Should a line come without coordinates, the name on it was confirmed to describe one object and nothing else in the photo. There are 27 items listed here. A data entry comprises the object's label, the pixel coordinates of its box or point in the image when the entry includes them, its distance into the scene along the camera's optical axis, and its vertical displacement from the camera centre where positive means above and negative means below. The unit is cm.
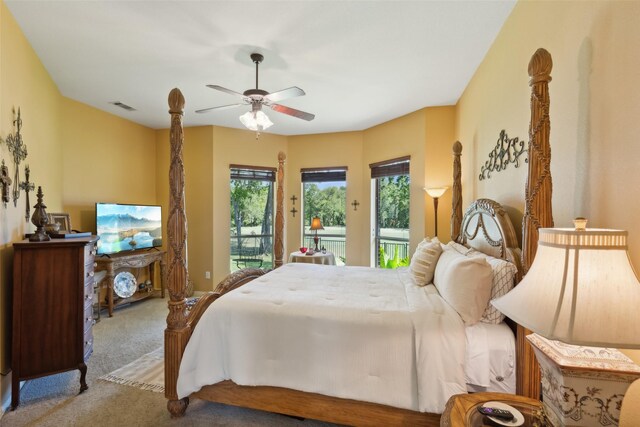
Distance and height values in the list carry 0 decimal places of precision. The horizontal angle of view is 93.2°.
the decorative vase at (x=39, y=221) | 229 -7
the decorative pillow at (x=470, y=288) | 171 -43
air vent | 399 +144
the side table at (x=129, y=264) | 391 -72
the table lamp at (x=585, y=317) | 80 -29
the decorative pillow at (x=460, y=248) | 235 -30
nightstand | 110 -77
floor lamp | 370 +23
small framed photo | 335 -9
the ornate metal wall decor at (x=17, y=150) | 235 +49
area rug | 246 -140
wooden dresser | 217 -72
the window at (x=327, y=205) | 535 +13
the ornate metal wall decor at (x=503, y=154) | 213 +45
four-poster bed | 137 -44
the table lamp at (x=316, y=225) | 467 -20
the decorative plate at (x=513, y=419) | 108 -75
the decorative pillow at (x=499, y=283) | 168 -40
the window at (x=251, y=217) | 530 -9
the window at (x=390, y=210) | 455 +3
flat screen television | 402 -21
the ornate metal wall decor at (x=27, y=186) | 259 +23
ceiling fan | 255 +100
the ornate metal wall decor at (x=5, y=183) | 214 +21
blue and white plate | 417 -102
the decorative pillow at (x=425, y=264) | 243 -42
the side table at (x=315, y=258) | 420 -65
